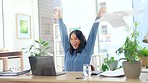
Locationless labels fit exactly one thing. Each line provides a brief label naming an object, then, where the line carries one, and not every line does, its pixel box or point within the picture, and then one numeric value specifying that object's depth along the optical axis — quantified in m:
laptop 2.28
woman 3.07
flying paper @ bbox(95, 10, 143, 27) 2.10
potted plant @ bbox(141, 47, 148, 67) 3.21
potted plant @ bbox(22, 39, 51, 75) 2.32
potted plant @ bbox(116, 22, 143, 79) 1.93
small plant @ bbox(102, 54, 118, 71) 2.91
